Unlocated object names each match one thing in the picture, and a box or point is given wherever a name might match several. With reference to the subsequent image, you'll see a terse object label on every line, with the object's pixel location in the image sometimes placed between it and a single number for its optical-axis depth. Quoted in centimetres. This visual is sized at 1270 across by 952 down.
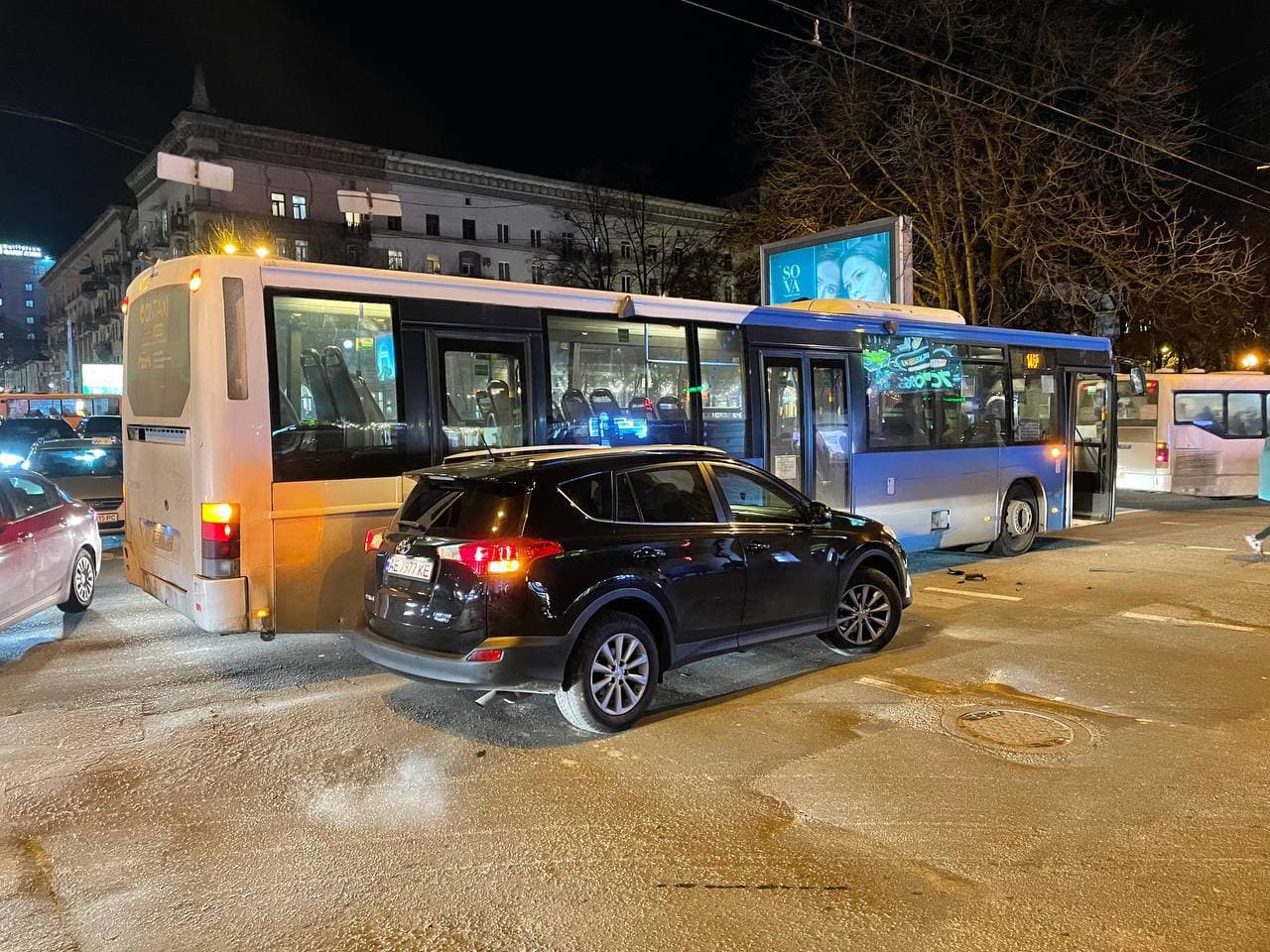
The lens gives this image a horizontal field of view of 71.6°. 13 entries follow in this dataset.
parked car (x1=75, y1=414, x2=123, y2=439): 2253
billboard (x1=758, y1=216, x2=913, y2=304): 1655
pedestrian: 1152
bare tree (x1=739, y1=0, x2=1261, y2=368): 1930
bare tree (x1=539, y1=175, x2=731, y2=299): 3997
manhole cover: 524
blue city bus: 638
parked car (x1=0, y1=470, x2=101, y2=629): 732
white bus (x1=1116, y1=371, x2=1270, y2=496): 1956
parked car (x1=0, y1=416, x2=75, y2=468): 2098
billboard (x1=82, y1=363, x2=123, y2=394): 4956
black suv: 505
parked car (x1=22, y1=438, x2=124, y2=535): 1338
